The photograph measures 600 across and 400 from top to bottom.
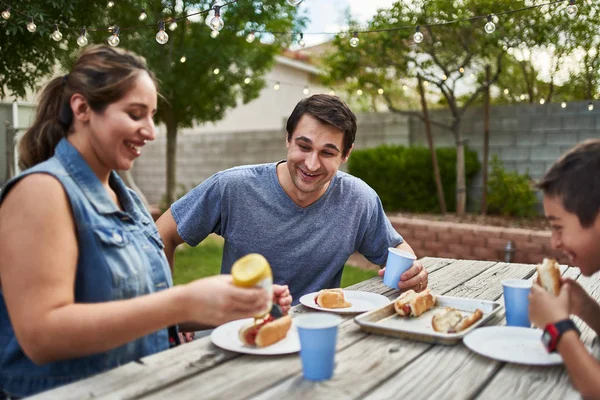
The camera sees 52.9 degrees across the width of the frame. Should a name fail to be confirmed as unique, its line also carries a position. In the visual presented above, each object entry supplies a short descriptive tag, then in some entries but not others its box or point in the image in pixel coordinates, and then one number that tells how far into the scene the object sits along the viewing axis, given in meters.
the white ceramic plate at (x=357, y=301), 2.03
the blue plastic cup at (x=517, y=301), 1.82
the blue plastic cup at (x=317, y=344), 1.37
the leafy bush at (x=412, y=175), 7.95
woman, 1.38
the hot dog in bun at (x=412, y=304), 1.96
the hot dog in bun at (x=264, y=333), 1.62
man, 2.59
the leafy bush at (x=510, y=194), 7.30
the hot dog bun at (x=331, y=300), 2.07
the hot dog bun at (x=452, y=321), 1.77
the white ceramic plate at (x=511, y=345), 1.54
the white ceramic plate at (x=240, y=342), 1.59
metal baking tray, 1.69
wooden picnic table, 1.35
